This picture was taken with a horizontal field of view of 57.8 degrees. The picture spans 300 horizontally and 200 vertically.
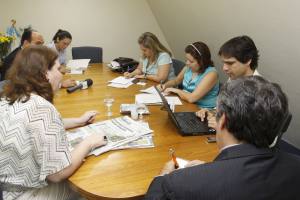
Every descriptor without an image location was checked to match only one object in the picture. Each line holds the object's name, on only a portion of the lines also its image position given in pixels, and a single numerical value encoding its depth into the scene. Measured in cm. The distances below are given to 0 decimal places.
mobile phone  158
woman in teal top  240
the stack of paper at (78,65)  343
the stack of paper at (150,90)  254
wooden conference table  117
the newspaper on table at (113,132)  150
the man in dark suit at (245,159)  78
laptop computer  168
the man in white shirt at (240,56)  204
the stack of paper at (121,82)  280
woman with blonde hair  317
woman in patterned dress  122
